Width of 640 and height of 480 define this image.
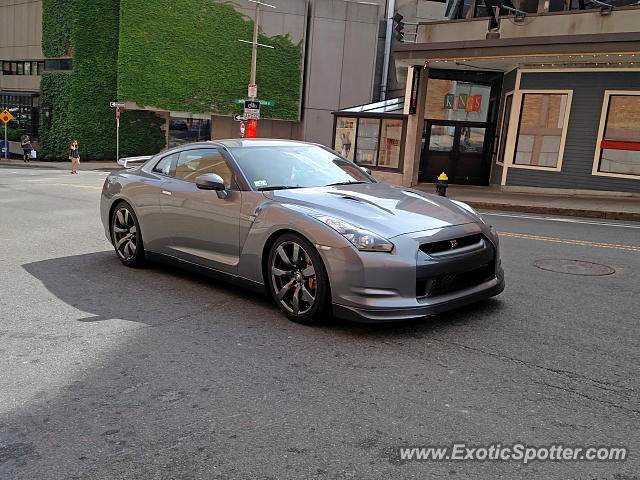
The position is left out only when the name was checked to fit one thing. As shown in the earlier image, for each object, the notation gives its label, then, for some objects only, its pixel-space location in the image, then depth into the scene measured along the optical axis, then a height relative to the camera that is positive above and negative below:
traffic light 23.63 +4.19
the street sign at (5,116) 37.91 -0.72
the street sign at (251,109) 27.47 +0.73
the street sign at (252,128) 31.04 -0.14
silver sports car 4.63 -0.86
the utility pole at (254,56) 31.66 +3.62
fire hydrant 15.97 -1.12
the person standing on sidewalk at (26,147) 37.31 -2.48
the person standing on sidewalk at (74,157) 28.75 -2.18
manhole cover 7.05 -1.36
